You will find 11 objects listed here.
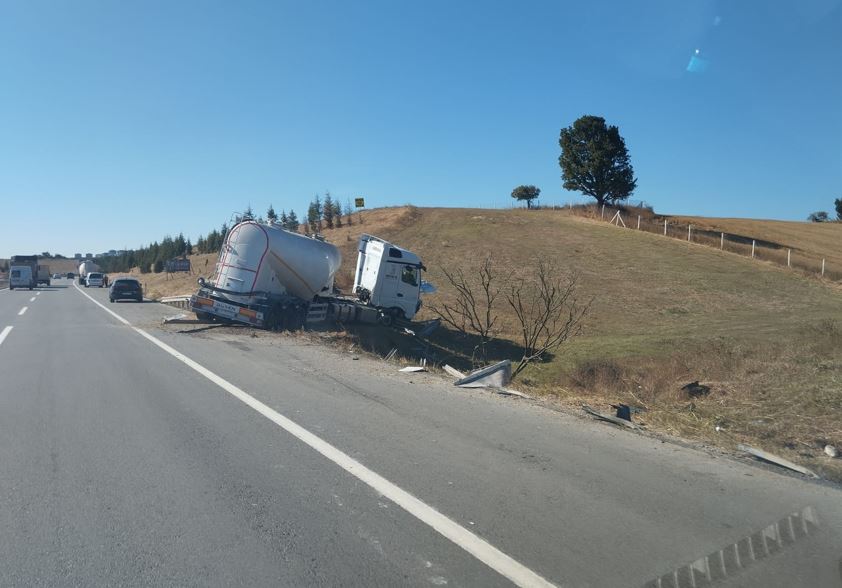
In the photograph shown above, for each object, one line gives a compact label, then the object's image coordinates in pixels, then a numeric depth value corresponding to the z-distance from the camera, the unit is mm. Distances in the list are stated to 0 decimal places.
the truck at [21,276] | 65250
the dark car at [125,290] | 40938
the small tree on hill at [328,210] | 73312
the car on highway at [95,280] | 75438
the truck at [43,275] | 81200
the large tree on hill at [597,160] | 74375
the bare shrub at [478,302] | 24388
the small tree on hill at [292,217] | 74075
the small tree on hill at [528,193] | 99312
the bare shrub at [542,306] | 17891
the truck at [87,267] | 98088
